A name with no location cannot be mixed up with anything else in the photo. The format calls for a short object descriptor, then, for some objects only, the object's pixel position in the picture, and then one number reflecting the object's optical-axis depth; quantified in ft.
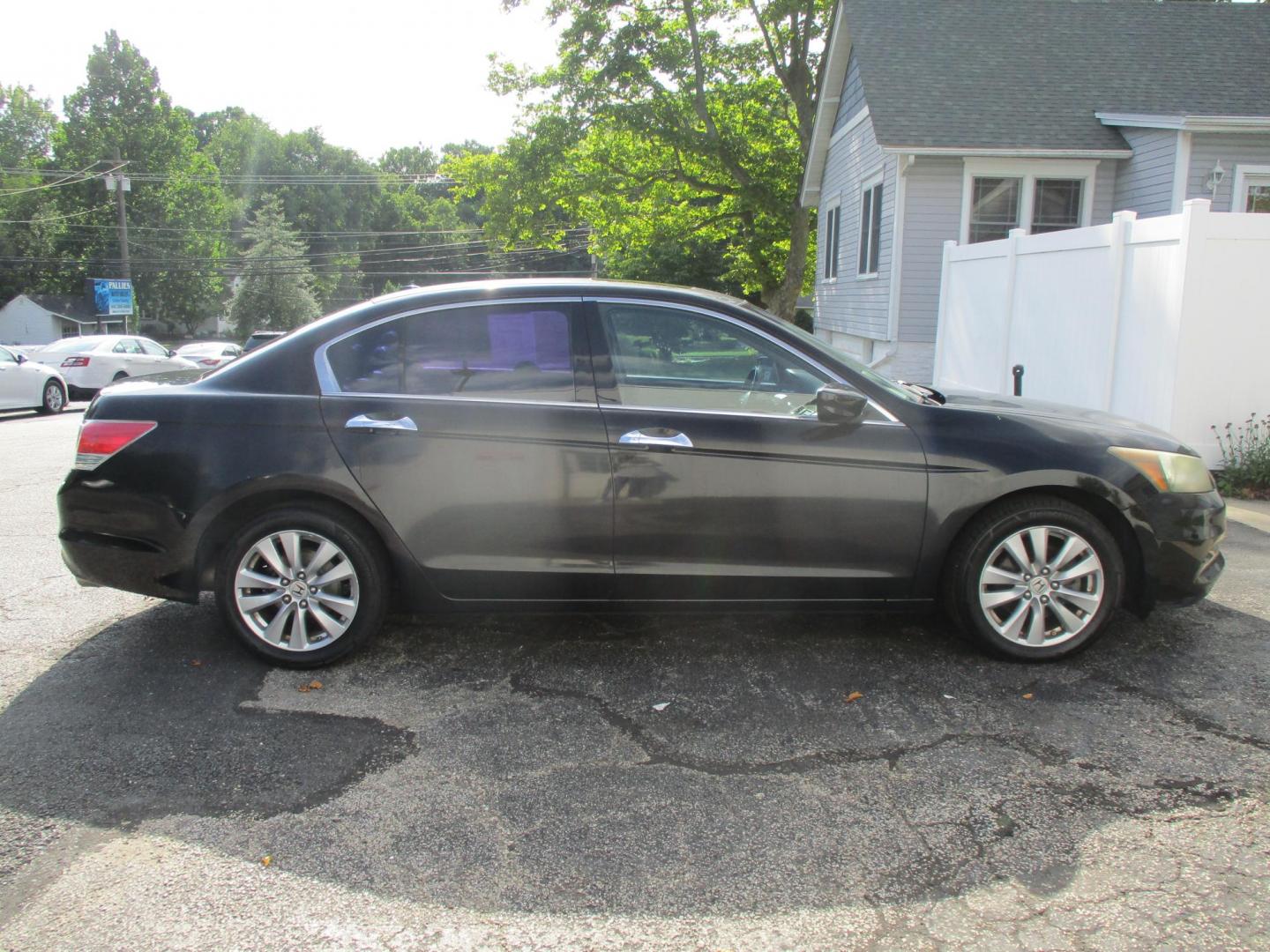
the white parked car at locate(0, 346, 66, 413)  55.93
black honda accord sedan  13.62
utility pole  155.33
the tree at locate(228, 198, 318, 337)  229.04
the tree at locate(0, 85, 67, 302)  216.54
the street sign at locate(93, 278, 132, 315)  166.81
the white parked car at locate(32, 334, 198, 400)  68.08
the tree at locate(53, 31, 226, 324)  220.64
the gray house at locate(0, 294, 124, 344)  217.77
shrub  25.85
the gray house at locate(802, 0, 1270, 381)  43.21
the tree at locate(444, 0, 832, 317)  83.05
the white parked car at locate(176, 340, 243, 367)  94.12
